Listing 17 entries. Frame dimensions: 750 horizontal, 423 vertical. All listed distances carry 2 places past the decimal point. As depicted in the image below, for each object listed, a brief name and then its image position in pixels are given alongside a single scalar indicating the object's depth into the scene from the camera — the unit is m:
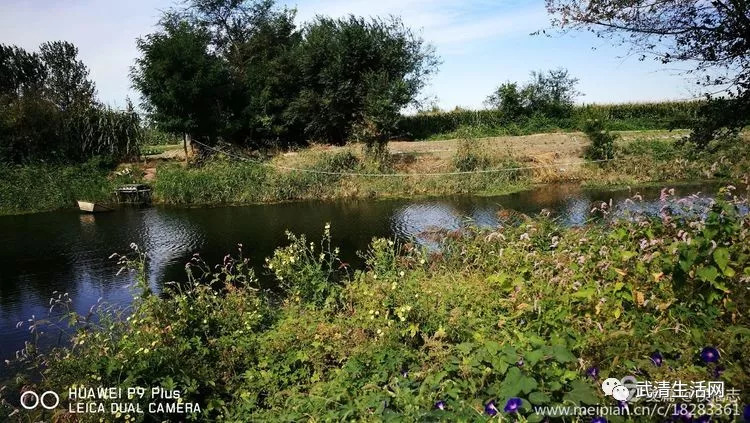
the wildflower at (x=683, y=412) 2.23
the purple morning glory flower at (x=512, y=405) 2.22
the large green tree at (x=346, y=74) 24.52
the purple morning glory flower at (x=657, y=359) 2.68
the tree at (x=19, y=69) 30.55
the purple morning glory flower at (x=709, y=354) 2.41
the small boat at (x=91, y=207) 17.05
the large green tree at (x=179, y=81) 21.47
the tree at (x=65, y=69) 32.53
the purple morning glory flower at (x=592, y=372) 2.64
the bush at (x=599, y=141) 20.38
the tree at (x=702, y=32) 5.23
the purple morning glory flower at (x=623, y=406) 2.32
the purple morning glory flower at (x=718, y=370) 2.48
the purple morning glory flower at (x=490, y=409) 2.47
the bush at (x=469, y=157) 19.80
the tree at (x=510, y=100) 30.41
